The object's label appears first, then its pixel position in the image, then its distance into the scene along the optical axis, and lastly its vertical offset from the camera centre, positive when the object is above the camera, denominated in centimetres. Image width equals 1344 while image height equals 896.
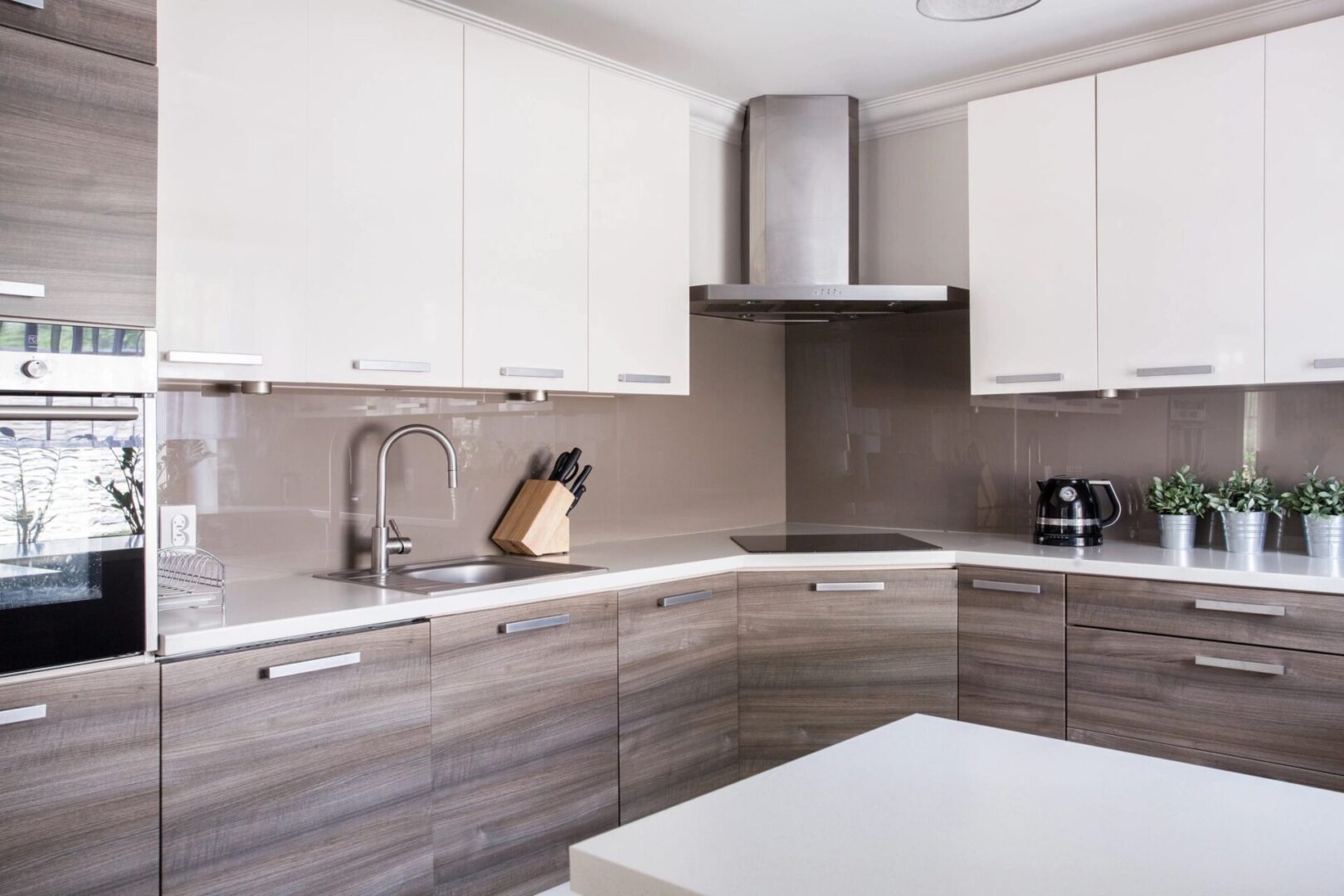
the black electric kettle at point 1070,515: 312 -20
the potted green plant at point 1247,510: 289 -17
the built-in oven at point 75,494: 164 -8
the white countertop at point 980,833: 82 -35
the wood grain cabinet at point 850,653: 299 -60
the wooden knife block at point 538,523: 301 -22
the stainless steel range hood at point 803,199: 350 +86
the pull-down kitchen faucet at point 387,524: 264 -20
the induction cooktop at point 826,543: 312 -30
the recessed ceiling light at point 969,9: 247 +108
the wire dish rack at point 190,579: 207 -29
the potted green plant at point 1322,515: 270 -17
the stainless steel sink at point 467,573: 256 -34
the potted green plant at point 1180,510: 303 -18
